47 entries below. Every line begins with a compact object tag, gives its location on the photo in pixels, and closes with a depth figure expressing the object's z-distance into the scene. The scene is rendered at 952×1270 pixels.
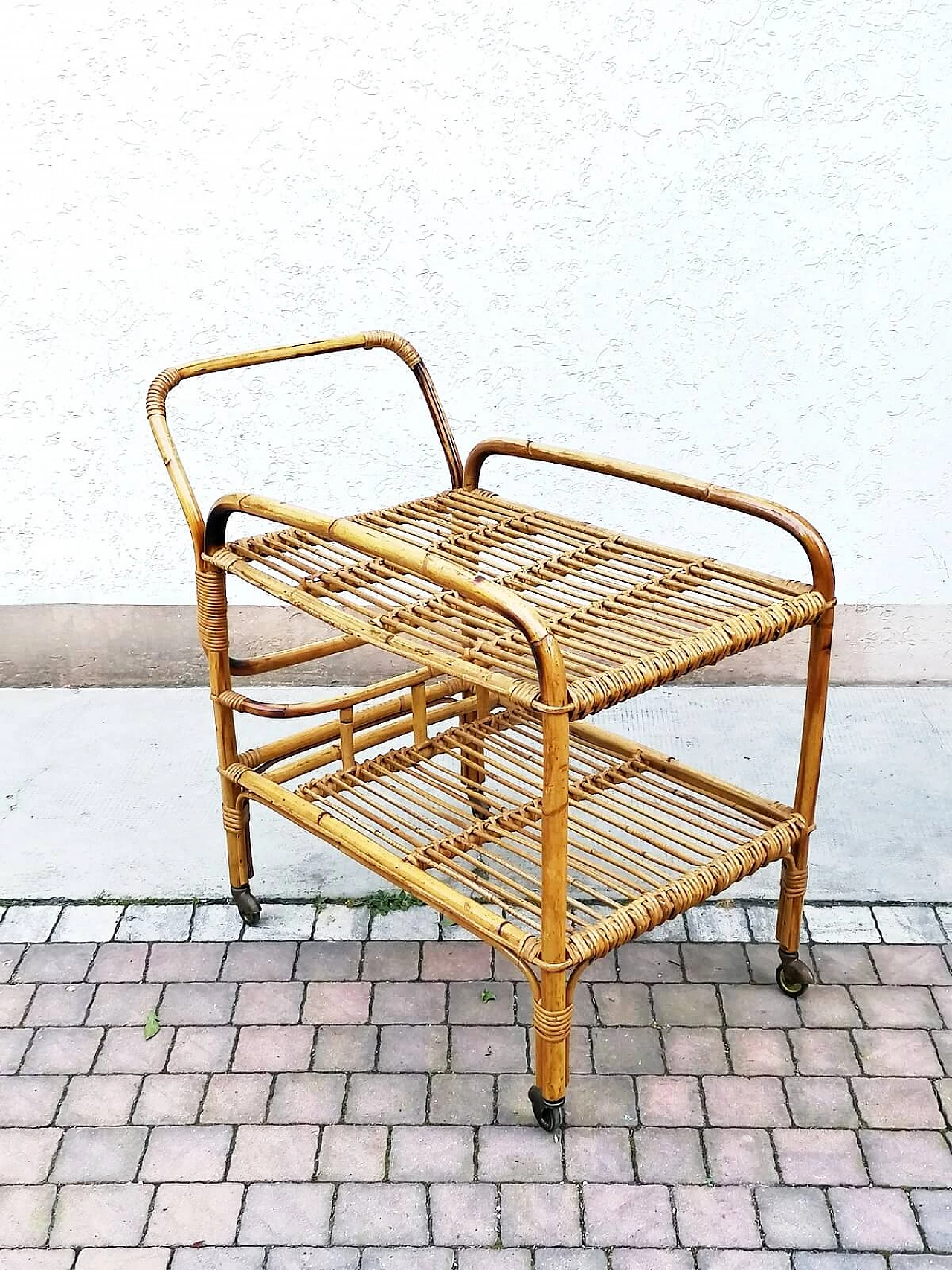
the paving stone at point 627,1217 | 1.96
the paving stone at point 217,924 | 2.65
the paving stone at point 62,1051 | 2.32
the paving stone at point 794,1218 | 1.95
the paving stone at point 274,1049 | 2.31
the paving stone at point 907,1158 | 2.05
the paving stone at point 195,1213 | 1.98
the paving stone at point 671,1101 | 2.17
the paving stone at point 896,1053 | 2.26
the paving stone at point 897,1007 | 2.38
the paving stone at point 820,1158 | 2.05
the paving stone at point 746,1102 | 2.17
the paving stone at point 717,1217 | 1.95
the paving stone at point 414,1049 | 2.30
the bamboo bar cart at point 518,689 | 1.99
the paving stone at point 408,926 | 2.64
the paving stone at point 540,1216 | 1.96
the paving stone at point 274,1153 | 2.08
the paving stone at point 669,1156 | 2.06
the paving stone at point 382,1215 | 1.97
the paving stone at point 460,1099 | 2.19
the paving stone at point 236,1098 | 2.20
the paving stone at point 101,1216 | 1.98
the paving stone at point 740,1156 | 2.06
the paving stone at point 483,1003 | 2.41
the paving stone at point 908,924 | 2.60
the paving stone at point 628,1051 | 2.28
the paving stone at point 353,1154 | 2.07
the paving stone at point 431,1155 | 2.07
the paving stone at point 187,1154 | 2.09
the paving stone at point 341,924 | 2.65
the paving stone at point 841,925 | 2.60
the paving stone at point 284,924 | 2.65
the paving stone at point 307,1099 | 2.19
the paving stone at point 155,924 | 2.65
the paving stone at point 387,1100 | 2.19
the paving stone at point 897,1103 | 2.16
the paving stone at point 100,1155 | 2.09
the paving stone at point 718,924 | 2.61
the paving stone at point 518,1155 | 2.07
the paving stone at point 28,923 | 2.65
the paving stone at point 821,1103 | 2.16
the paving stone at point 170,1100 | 2.20
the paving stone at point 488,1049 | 2.29
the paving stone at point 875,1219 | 1.94
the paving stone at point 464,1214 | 1.96
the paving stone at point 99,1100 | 2.21
